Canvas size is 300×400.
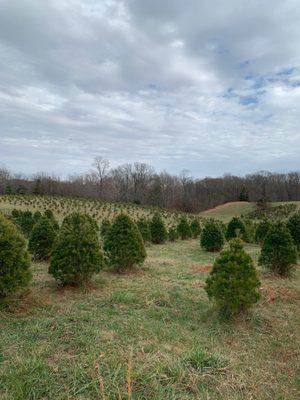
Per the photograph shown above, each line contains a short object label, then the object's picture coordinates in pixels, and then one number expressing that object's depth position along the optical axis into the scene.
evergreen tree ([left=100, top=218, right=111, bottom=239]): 18.52
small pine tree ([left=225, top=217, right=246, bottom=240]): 19.38
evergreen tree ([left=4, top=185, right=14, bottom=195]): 52.44
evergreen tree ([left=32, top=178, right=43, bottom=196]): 56.45
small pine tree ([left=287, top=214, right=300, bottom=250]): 14.13
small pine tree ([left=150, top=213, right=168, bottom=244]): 18.61
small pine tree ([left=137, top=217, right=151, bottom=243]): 17.97
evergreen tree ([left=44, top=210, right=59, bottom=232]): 13.80
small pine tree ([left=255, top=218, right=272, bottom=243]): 18.37
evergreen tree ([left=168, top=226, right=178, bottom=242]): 20.27
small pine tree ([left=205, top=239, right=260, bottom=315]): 5.62
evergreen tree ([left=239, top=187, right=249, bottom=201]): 71.19
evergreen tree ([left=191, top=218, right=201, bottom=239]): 22.42
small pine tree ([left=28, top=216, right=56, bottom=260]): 10.30
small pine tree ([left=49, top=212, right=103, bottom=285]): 6.93
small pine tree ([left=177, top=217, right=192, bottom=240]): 21.14
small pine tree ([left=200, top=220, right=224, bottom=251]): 15.52
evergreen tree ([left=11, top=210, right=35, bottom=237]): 17.77
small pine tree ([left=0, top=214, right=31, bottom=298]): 5.43
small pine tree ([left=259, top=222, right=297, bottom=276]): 9.21
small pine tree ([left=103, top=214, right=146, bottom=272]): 8.91
